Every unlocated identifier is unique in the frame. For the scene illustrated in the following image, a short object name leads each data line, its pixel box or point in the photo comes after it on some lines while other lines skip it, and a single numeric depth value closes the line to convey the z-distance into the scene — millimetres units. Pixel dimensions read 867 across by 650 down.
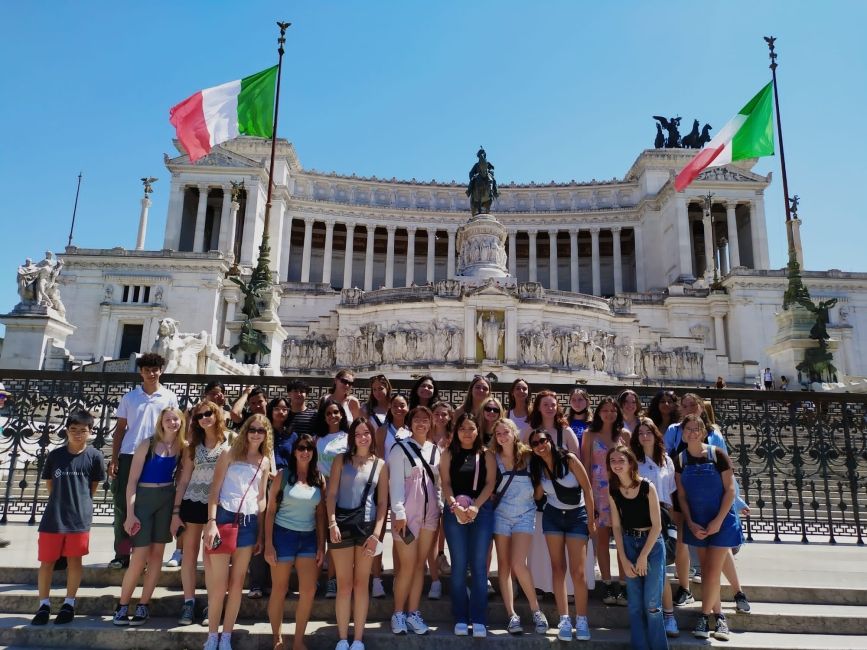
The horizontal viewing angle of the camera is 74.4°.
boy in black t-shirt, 6020
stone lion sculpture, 17500
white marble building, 34562
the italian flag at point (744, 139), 22688
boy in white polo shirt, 6867
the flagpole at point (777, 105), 22588
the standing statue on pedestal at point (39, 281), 17219
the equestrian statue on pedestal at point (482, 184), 41281
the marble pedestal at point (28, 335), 17000
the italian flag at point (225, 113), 22328
